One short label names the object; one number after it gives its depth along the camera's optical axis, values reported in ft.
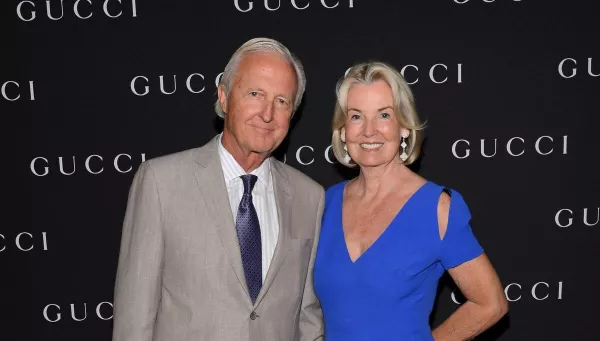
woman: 6.40
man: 5.55
